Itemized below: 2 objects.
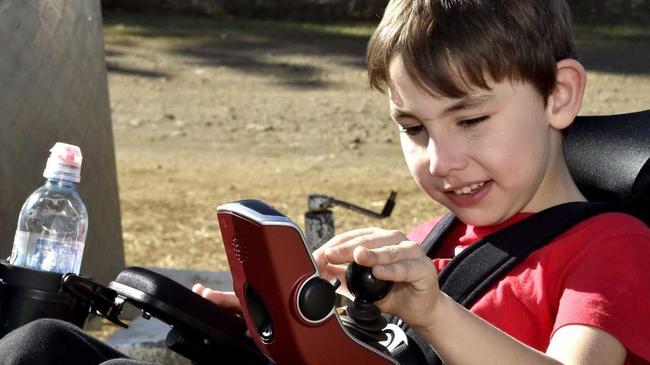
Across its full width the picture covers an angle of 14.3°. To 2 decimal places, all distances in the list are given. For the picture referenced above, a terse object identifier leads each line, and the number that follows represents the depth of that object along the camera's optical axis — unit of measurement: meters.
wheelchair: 2.05
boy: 2.20
